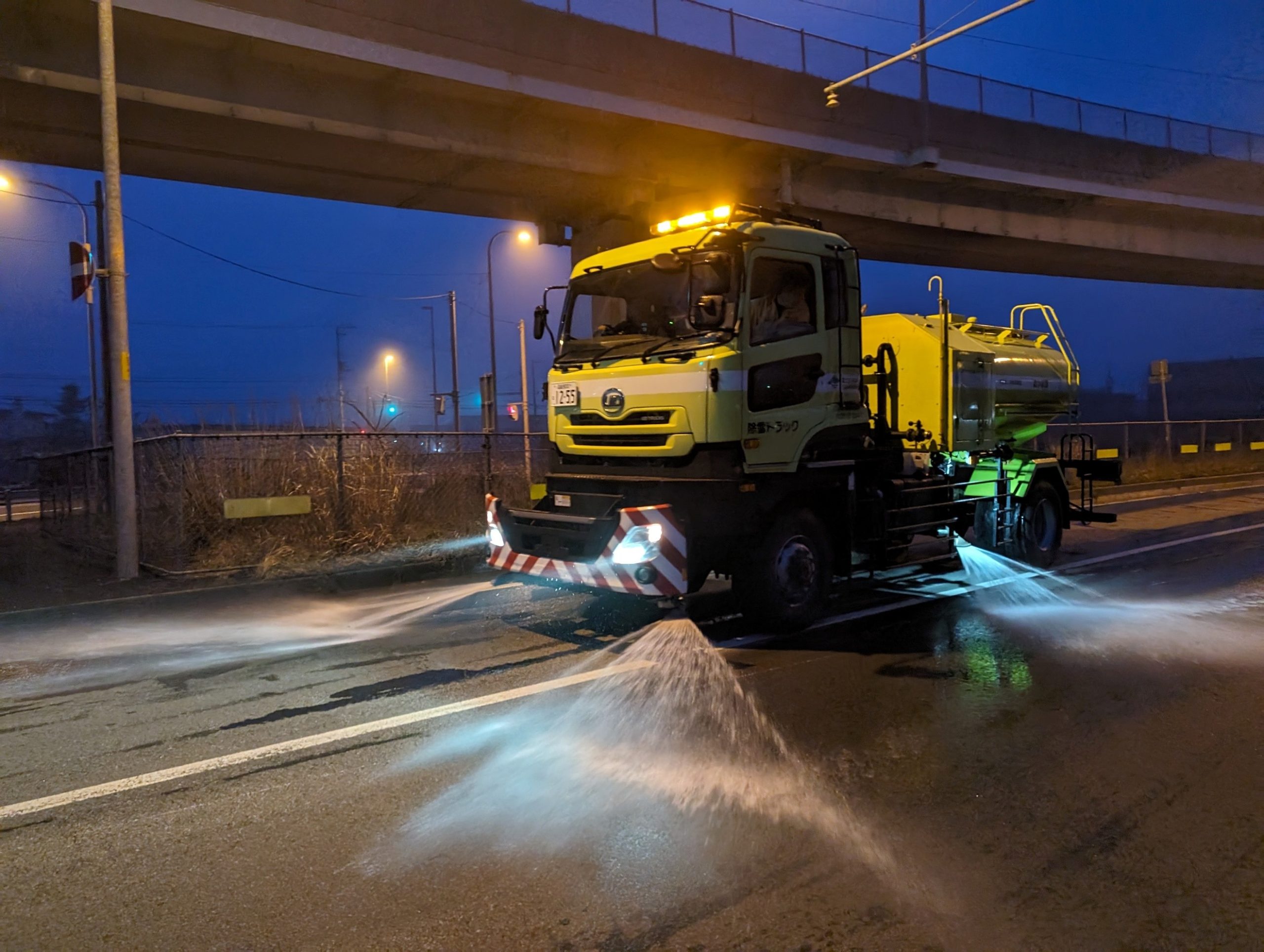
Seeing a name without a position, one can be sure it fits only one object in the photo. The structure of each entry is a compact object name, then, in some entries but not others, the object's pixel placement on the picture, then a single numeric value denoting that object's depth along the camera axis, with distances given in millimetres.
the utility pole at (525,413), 15273
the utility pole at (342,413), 15330
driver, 7117
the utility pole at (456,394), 29972
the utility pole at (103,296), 12960
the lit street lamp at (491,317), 32531
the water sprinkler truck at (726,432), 6840
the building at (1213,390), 63656
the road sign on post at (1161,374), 25688
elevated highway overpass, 12844
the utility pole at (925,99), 18500
